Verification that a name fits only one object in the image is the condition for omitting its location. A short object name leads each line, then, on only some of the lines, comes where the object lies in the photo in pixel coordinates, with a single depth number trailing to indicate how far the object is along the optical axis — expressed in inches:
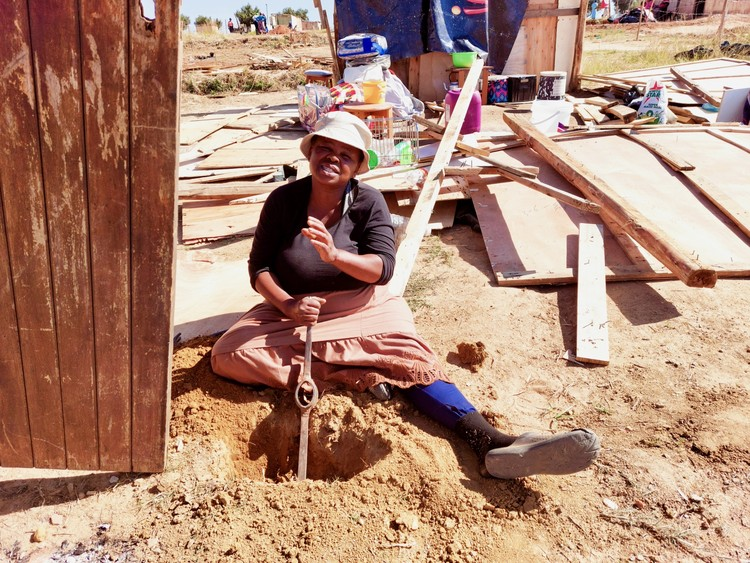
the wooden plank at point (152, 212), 70.0
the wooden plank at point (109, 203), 69.7
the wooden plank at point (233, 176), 255.1
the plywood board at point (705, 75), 403.2
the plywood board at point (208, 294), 148.3
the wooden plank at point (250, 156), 282.4
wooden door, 70.0
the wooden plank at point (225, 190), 232.7
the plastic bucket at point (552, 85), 341.4
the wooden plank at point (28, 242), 70.2
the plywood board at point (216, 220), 213.0
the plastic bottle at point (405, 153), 245.3
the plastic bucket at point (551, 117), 289.9
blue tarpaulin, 407.2
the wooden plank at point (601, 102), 357.1
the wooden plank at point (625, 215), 140.2
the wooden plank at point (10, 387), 80.5
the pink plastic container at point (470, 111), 260.1
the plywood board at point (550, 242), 164.4
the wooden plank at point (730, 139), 228.8
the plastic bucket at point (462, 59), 398.3
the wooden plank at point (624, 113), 323.0
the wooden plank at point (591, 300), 133.1
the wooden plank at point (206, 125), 348.6
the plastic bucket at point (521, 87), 427.5
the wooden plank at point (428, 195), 152.2
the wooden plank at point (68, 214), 69.9
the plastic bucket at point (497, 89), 425.5
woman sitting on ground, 104.7
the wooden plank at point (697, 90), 356.8
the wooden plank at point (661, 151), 208.5
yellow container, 264.2
